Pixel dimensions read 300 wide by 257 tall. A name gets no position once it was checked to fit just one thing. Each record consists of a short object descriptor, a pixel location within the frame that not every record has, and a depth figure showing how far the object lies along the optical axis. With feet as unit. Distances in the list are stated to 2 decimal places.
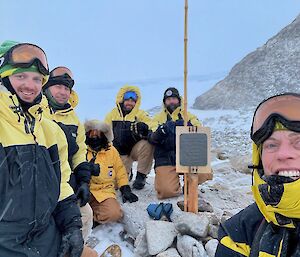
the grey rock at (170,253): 7.26
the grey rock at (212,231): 7.58
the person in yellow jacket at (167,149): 9.50
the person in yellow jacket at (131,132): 10.29
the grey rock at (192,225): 7.39
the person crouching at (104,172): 8.59
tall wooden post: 8.24
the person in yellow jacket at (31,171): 4.03
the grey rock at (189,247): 7.14
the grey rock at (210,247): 7.16
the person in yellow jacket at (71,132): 6.90
